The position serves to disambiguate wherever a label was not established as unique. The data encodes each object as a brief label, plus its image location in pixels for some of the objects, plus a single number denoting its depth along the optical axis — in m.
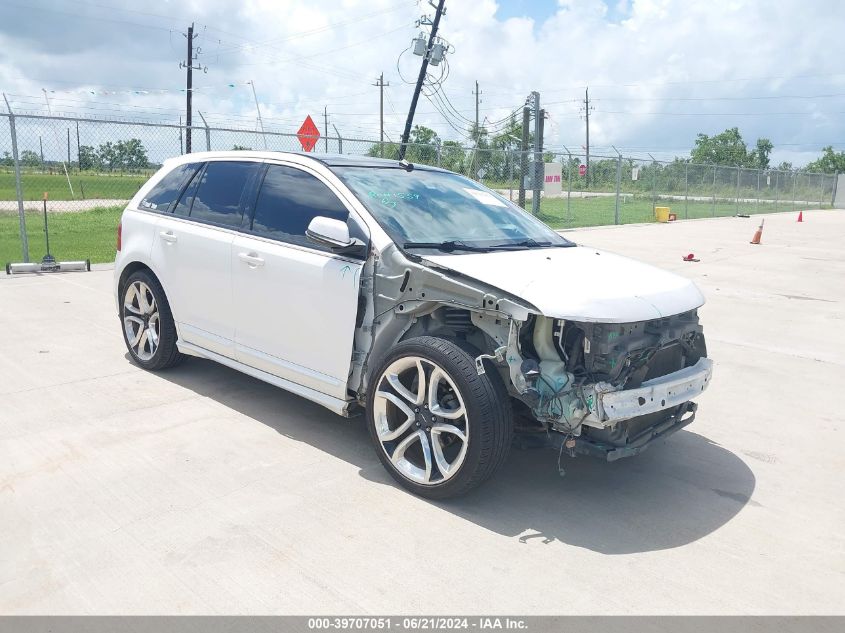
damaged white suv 3.39
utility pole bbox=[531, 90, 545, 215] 20.23
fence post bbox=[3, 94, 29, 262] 10.18
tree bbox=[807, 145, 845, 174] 78.06
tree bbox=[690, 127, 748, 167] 81.56
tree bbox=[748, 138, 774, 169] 84.81
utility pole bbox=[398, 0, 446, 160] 21.83
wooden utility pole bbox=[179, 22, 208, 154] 34.12
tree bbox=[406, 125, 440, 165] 18.82
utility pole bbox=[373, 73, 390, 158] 56.47
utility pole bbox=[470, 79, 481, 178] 36.56
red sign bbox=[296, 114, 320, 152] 14.28
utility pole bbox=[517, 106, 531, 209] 21.22
